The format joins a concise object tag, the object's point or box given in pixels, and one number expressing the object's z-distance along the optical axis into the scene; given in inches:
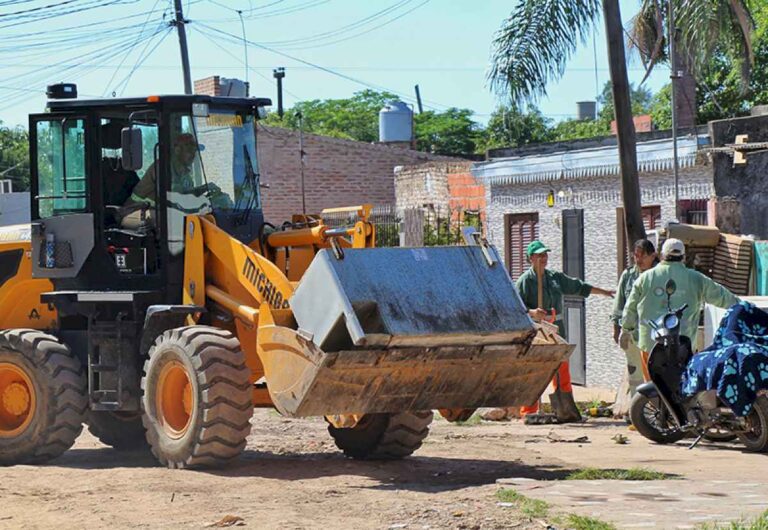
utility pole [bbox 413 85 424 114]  3595.0
